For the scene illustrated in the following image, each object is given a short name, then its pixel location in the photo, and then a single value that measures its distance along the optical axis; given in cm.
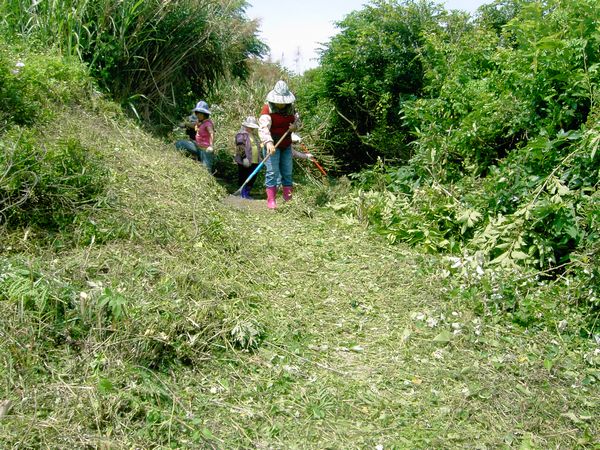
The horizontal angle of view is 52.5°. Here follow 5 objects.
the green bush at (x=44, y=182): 410
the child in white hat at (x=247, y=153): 826
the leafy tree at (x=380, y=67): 878
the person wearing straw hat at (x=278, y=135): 717
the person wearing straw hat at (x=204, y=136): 832
